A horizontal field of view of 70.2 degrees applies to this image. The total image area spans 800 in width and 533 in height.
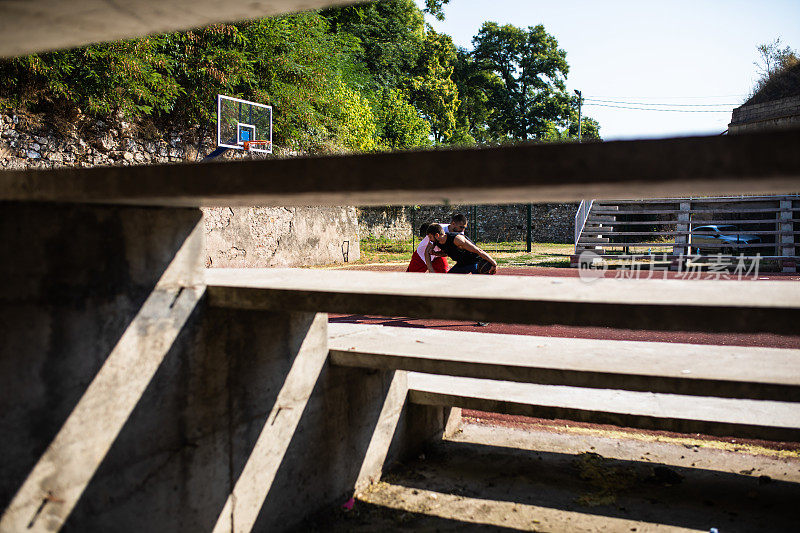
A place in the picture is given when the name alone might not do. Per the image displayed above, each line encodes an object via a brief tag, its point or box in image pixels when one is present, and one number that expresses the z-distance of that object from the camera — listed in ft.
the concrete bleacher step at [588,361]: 11.13
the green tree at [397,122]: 108.37
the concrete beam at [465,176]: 5.36
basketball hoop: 52.23
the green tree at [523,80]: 169.89
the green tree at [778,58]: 95.15
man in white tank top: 26.94
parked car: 65.67
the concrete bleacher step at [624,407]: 13.37
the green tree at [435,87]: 143.02
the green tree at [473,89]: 167.94
